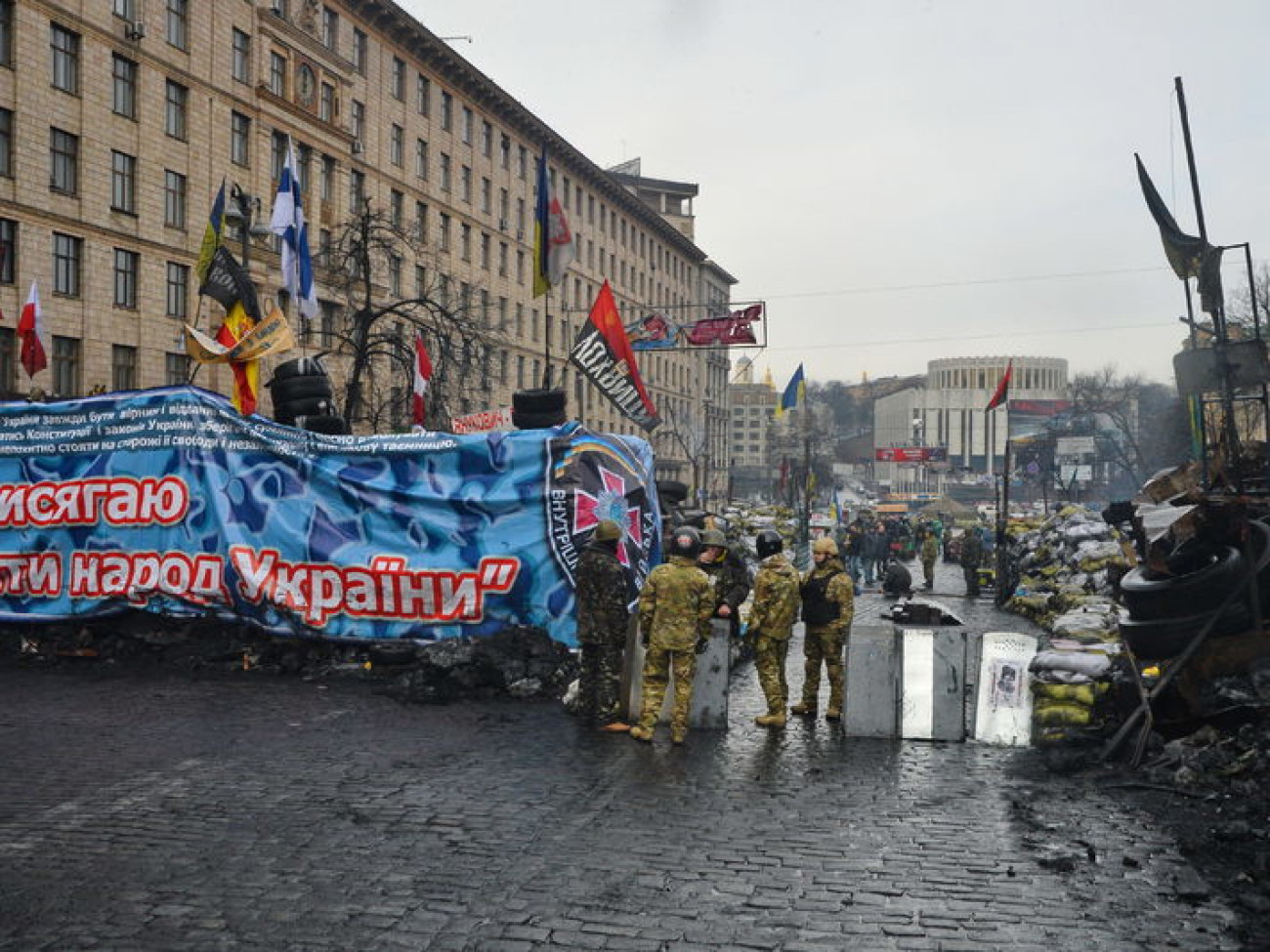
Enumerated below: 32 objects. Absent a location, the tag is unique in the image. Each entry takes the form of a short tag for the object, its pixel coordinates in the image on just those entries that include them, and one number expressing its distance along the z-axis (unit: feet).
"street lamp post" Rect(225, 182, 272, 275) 59.54
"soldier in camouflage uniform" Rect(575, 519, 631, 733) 32.24
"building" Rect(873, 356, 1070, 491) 502.58
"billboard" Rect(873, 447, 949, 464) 407.85
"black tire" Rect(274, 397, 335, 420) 45.60
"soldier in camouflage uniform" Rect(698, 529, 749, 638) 38.47
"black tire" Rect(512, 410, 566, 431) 42.98
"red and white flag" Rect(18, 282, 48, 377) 78.07
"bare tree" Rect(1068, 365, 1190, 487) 174.09
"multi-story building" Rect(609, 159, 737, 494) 296.71
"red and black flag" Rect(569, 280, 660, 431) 48.24
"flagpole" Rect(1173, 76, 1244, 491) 34.42
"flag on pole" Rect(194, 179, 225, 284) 55.17
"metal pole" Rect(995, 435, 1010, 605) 76.33
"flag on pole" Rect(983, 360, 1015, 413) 100.32
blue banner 39.29
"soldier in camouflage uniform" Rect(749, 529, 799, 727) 32.35
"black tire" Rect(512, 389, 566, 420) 42.70
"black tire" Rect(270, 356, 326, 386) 45.68
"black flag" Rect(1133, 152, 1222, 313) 35.45
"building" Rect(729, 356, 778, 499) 586.45
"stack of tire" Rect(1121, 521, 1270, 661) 30.94
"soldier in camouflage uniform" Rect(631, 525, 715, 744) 30.32
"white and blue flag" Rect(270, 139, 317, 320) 61.05
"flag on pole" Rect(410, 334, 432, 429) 76.13
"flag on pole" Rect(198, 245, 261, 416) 49.08
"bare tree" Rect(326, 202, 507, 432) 84.33
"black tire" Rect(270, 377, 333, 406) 45.42
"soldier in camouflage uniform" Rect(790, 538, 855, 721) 33.35
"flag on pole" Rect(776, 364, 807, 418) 149.48
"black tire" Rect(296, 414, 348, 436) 44.78
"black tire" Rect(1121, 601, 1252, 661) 30.83
